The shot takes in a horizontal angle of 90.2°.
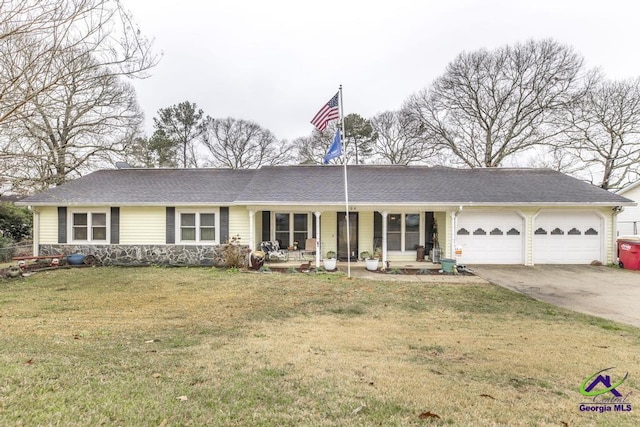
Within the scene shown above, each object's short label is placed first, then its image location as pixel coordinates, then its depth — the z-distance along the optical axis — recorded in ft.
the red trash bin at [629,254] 40.19
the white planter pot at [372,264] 39.99
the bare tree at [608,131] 69.97
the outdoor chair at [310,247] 44.83
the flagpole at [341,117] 34.33
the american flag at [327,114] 34.55
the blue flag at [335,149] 34.07
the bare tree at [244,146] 109.29
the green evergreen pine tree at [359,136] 92.12
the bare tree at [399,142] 90.17
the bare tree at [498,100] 72.74
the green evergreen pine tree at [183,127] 96.94
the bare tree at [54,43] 17.90
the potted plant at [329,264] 39.58
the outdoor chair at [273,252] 44.60
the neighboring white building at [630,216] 61.67
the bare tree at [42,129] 21.21
